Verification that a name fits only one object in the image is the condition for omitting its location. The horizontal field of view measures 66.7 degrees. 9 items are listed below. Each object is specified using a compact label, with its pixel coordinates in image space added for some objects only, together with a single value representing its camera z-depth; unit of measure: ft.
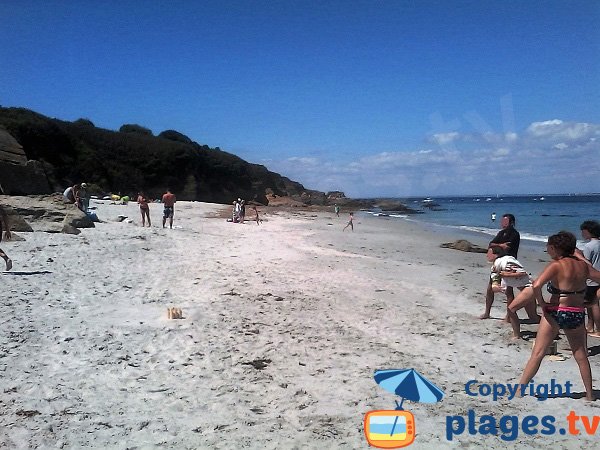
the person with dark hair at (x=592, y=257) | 20.65
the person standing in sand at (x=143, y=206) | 63.93
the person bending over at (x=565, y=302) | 14.08
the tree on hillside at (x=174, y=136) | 267.49
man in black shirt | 23.77
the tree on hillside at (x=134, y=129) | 252.48
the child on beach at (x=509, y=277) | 21.44
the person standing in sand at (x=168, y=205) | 62.64
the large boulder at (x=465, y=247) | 61.77
